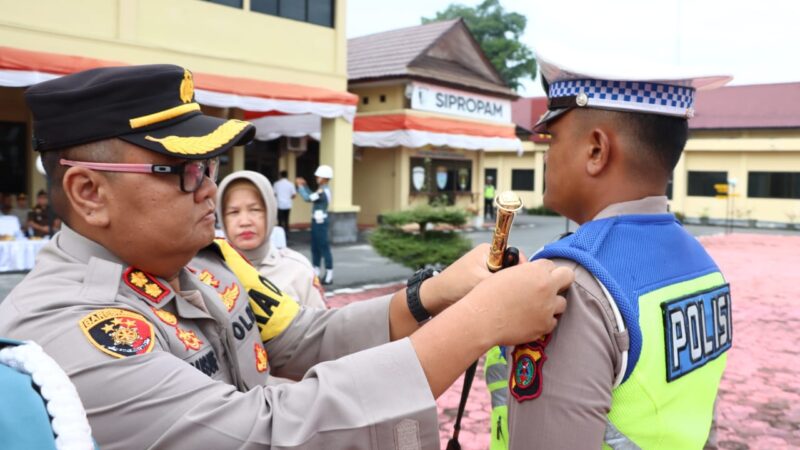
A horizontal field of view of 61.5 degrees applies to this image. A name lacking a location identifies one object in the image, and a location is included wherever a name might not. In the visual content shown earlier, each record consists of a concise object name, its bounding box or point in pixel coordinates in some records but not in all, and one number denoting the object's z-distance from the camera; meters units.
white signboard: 17.67
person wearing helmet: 9.63
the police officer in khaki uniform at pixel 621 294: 1.32
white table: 9.18
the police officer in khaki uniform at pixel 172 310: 1.13
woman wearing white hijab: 4.05
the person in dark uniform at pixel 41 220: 10.22
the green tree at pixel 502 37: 37.00
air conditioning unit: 16.56
